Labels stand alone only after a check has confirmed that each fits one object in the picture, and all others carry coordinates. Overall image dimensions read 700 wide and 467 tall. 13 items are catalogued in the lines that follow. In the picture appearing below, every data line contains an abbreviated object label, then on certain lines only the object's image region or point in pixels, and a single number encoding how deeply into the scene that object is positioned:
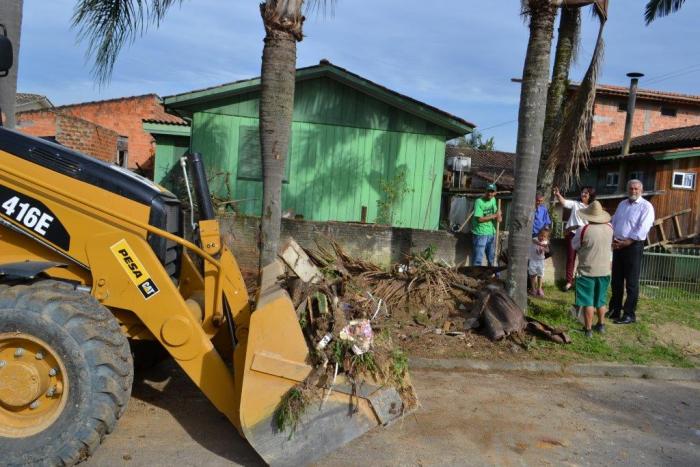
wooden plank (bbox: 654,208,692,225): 17.87
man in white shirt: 7.86
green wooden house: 12.07
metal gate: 9.34
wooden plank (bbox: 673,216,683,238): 19.33
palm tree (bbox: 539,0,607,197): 9.06
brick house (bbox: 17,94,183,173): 26.30
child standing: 9.05
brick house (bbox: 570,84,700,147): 28.70
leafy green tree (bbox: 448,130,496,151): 54.62
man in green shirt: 9.34
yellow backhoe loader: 3.54
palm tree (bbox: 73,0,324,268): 6.93
